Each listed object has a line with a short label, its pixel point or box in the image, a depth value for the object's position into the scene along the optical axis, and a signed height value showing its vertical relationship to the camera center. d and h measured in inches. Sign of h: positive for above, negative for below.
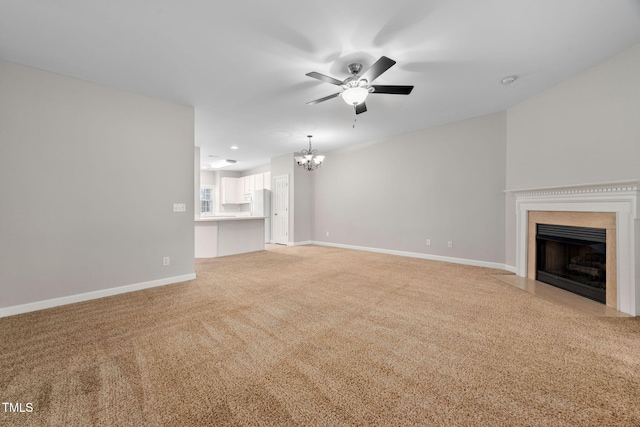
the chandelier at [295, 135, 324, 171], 242.5 +52.8
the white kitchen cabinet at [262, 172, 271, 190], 369.4 +48.9
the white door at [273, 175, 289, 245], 312.5 +5.0
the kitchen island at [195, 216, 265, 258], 231.9 -21.6
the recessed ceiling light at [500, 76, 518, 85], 129.6 +69.4
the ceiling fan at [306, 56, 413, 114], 103.4 +55.0
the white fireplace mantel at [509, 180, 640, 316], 104.0 +2.1
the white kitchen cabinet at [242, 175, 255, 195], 400.1 +45.4
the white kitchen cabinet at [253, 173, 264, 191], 381.1 +48.3
